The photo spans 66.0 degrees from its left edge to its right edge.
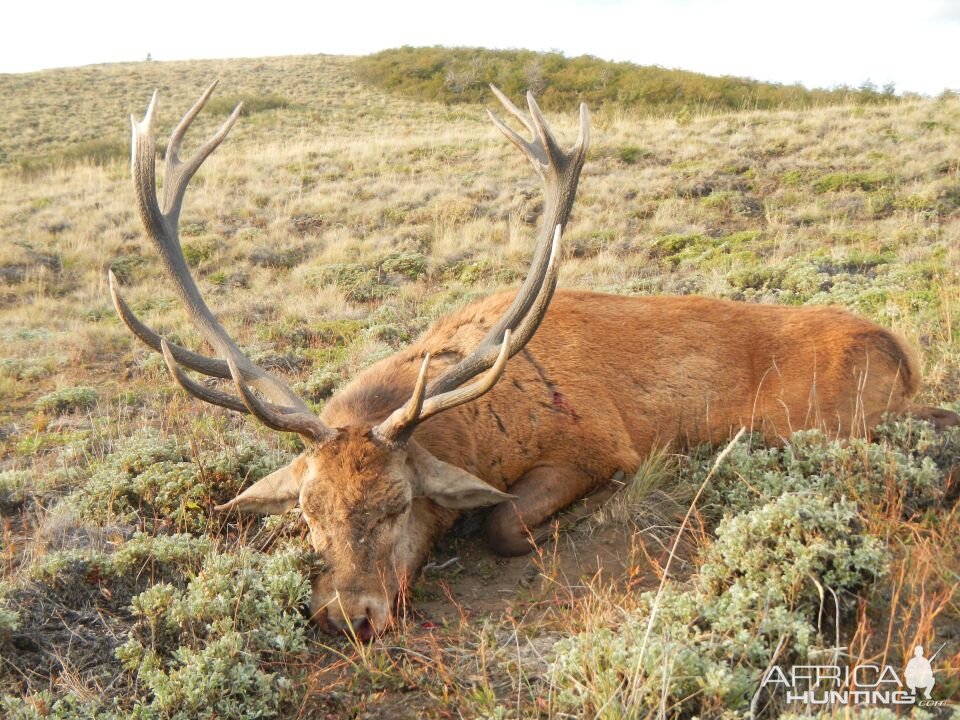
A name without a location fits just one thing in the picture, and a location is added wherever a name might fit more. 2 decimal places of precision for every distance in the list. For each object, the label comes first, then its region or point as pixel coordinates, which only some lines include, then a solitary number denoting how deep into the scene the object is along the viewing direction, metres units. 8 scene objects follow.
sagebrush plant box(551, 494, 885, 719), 2.42
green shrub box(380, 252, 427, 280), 11.88
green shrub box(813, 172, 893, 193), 13.20
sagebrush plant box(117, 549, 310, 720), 2.74
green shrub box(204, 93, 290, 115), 33.56
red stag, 3.53
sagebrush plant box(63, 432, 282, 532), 4.34
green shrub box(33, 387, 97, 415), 7.05
